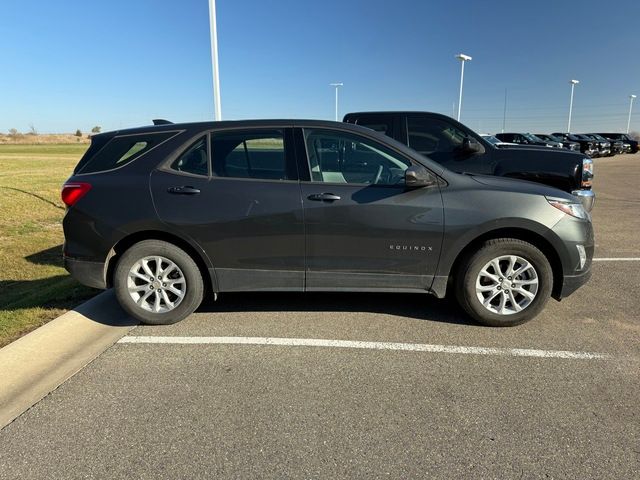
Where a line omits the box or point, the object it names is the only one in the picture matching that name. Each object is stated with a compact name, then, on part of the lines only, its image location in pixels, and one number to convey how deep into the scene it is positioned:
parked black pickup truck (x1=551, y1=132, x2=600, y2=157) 34.83
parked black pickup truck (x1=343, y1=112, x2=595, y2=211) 6.71
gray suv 3.95
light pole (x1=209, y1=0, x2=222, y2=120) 9.50
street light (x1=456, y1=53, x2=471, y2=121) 34.22
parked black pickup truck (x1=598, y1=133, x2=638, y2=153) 44.03
